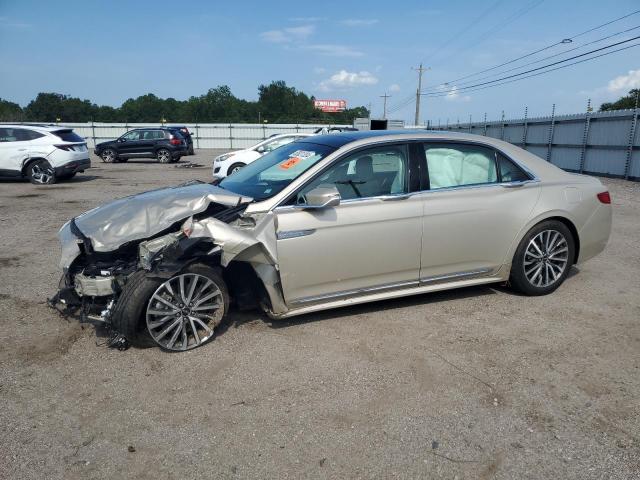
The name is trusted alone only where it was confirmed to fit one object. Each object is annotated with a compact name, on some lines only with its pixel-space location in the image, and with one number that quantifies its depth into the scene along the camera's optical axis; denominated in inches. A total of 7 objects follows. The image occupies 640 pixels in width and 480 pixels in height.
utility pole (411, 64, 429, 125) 2252.7
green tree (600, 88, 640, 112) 1722.4
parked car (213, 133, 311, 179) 576.1
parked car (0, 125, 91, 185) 538.0
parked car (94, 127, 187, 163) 956.0
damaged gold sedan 144.7
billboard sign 3951.8
